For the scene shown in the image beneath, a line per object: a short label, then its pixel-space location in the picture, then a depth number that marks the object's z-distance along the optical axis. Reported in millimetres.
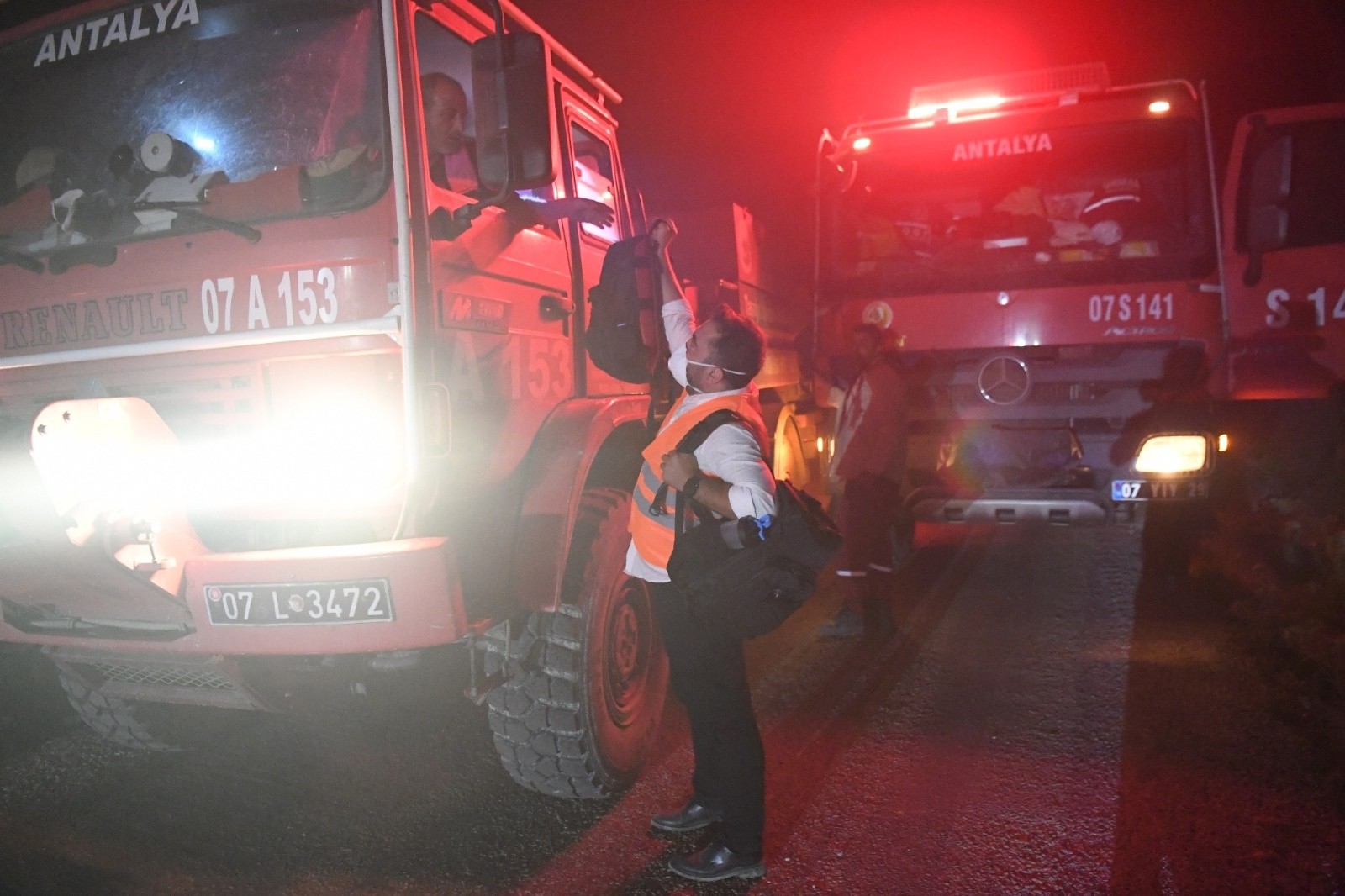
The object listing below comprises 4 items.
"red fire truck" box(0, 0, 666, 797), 2617
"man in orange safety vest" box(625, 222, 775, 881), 2791
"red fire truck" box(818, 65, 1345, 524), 5109
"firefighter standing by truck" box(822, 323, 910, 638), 4945
